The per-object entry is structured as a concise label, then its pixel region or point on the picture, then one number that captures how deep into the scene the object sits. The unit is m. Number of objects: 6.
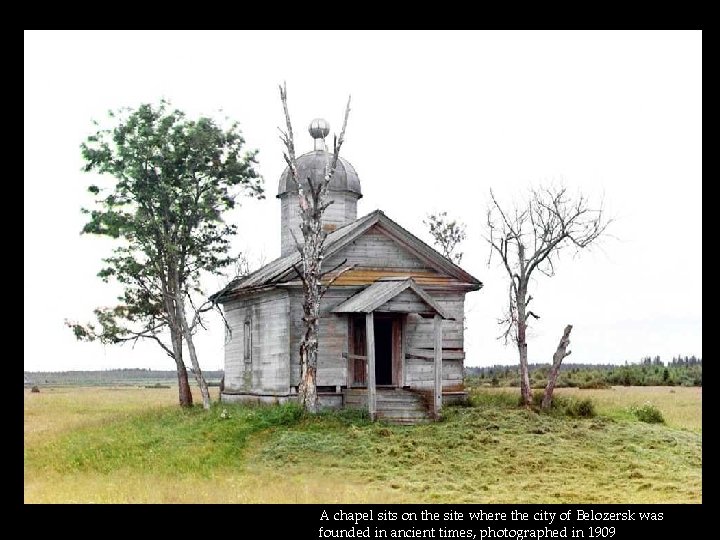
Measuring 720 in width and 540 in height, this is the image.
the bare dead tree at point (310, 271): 26.64
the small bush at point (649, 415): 29.87
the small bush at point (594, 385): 51.22
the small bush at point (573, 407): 29.45
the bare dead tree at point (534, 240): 31.88
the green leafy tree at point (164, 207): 34.66
